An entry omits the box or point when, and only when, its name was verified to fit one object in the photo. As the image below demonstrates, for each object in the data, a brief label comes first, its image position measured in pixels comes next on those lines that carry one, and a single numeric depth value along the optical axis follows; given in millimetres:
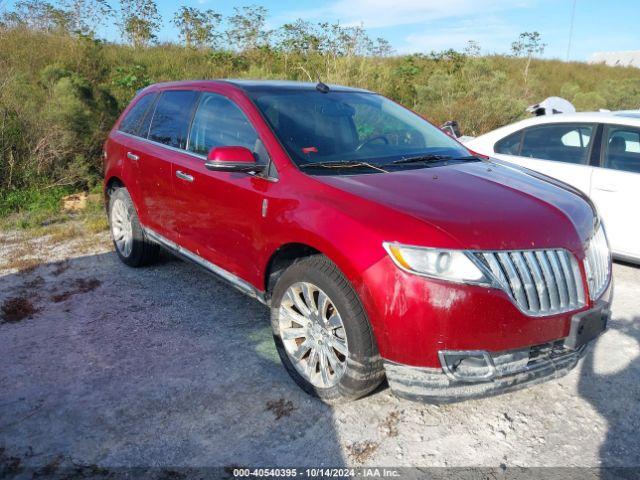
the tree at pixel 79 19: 15594
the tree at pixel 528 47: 24469
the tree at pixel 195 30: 18469
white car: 5145
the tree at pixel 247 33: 18438
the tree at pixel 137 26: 17469
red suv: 2494
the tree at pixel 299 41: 16312
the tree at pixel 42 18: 14680
